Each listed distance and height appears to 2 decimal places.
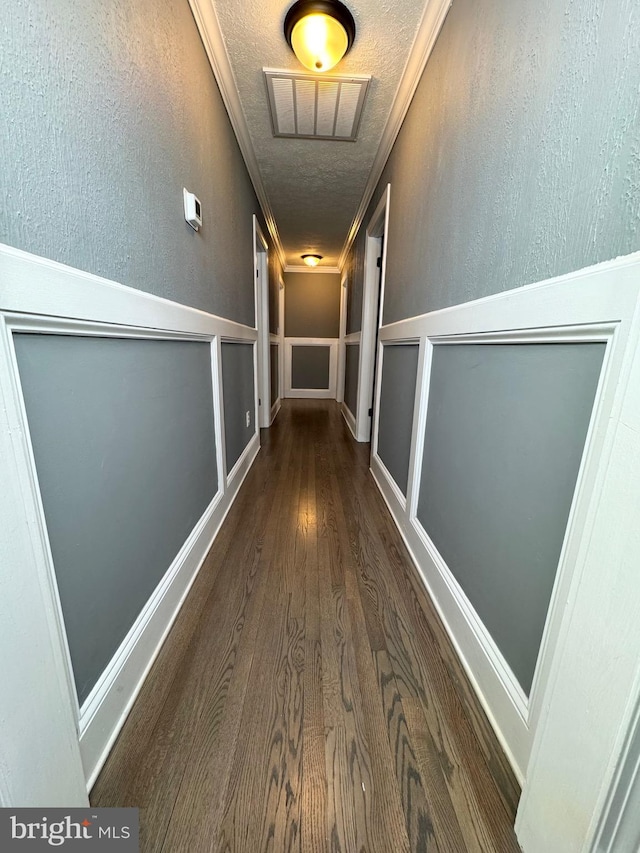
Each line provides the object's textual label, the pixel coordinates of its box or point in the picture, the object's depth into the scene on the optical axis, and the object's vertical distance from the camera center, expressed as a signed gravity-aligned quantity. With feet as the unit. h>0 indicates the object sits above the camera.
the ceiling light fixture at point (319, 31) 4.07 +4.07
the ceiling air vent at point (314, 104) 5.26 +4.27
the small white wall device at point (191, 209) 3.99 +1.67
